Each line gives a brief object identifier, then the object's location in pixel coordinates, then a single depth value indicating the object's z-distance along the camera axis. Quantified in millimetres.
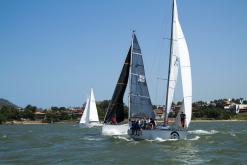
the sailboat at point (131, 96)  31920
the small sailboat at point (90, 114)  64880
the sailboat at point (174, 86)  27809
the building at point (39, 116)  131414
